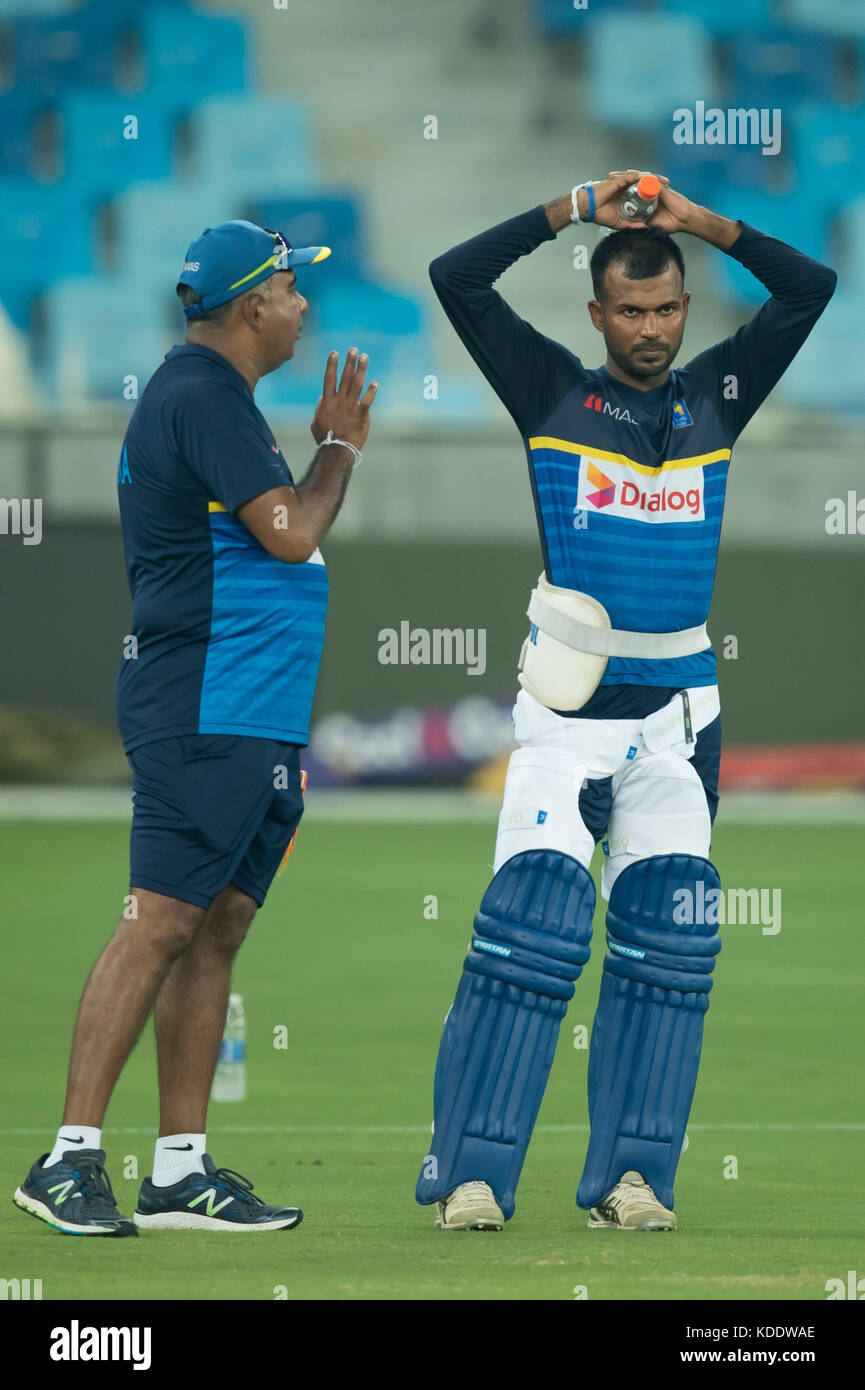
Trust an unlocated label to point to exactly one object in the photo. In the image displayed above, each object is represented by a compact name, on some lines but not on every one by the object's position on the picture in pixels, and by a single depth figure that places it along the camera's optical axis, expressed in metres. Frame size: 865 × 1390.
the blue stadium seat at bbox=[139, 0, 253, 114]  24.66
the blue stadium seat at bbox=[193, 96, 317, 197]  23.84
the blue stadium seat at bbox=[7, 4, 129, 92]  24.23
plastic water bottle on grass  6.86
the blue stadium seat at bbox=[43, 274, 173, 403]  21.28
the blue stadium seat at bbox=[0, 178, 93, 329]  22.98
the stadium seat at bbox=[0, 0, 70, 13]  24.31
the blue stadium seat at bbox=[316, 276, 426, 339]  22.20
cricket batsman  4.71
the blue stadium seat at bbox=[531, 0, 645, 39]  24.84
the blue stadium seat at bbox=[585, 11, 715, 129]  23.89
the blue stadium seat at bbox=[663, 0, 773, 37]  24.66
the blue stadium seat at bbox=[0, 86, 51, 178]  23.72
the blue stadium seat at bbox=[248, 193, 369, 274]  22.66
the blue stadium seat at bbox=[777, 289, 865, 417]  21.64
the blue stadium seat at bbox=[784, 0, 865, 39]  24.19
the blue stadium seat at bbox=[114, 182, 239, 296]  22.91
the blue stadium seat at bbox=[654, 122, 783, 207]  23.47
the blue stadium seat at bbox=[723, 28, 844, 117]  24.14
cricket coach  4.46
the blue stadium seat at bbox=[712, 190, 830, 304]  22.82
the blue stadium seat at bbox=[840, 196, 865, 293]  23.08
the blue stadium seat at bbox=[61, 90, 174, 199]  23.73
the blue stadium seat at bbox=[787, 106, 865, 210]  23.77
